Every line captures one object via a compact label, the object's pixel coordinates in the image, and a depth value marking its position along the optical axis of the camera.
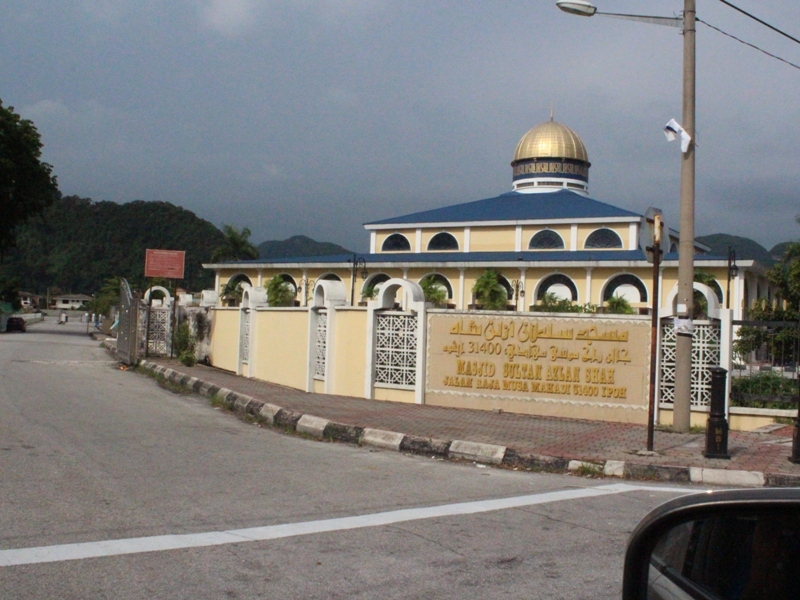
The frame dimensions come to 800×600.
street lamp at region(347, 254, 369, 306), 44.92
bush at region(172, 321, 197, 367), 23.75
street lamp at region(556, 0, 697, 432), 11.57
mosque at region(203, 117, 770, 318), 39.88
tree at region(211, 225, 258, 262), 66.69
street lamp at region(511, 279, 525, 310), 42.09
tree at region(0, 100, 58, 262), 47.94
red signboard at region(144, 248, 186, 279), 26.81
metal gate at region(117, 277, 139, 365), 23.08
